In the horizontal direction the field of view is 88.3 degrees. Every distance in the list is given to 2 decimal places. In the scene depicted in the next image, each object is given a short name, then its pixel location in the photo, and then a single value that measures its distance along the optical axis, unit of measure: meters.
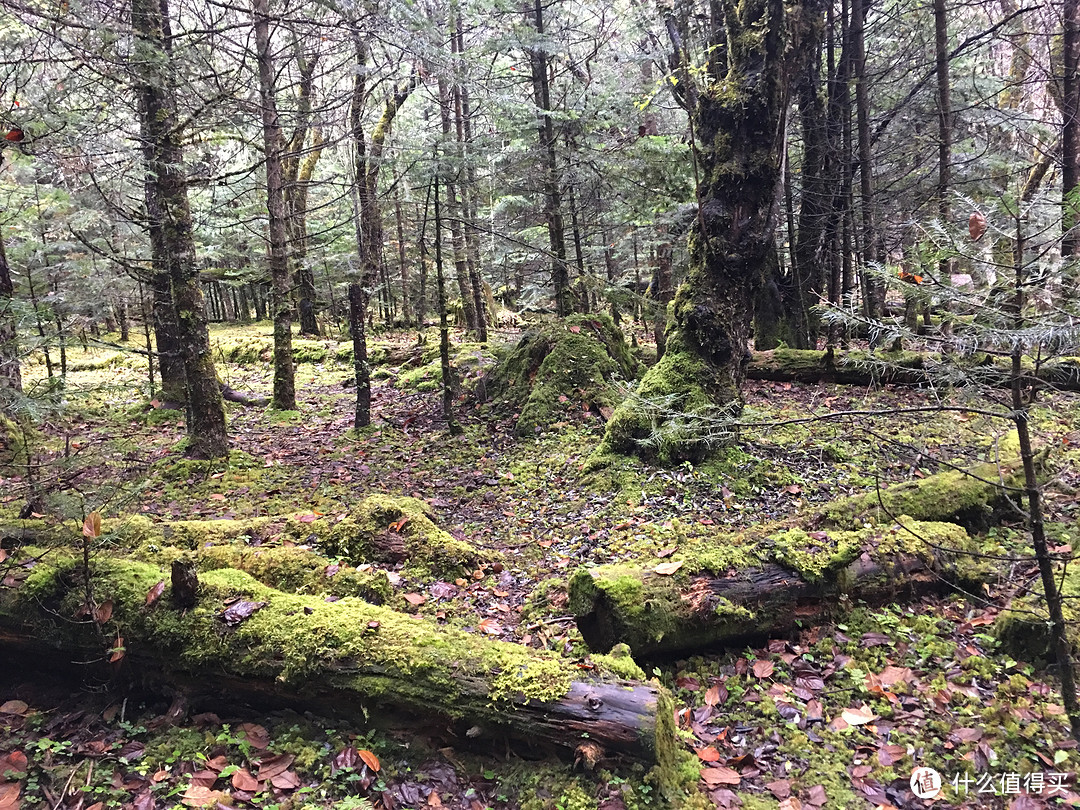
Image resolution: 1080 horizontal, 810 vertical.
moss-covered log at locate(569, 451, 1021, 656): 4.05
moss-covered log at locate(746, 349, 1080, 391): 9.44
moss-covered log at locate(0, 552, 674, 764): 3.09
